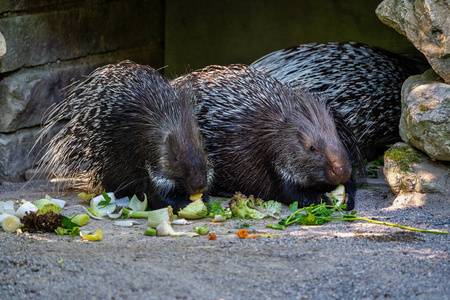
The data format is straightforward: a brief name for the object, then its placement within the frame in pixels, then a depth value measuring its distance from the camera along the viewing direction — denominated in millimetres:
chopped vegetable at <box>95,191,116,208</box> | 7871
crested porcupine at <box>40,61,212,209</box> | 7477
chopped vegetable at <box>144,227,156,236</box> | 6641
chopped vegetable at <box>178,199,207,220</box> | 7402
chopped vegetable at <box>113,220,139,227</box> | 7238
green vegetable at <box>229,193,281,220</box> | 7488
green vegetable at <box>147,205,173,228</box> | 7043
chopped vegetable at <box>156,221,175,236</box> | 6602
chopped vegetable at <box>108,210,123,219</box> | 7609
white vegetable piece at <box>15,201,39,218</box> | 7240
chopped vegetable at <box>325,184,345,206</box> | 7922
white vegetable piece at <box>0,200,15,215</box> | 7434
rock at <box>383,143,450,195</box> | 7695
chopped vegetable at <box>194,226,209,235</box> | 6625
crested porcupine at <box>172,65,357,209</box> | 7875
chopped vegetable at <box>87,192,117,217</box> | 7668
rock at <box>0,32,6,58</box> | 8336
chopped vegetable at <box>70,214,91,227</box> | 7039
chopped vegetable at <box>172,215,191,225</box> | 7187
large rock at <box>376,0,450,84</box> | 7355
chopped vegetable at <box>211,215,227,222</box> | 7266
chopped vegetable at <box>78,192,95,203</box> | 8365
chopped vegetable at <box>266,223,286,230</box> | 6863
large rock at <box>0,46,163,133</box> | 9305
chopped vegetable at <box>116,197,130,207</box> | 8086
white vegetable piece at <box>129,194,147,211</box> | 7836
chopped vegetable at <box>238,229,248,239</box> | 6445
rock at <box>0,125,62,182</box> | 9453
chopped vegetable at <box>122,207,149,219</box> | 7568
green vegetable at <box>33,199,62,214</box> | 7382
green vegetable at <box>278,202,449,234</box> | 7082
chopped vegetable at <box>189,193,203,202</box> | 7441
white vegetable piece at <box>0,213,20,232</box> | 6785
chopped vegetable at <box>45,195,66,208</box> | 8077
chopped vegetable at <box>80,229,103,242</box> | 6371
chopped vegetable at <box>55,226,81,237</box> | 6651
